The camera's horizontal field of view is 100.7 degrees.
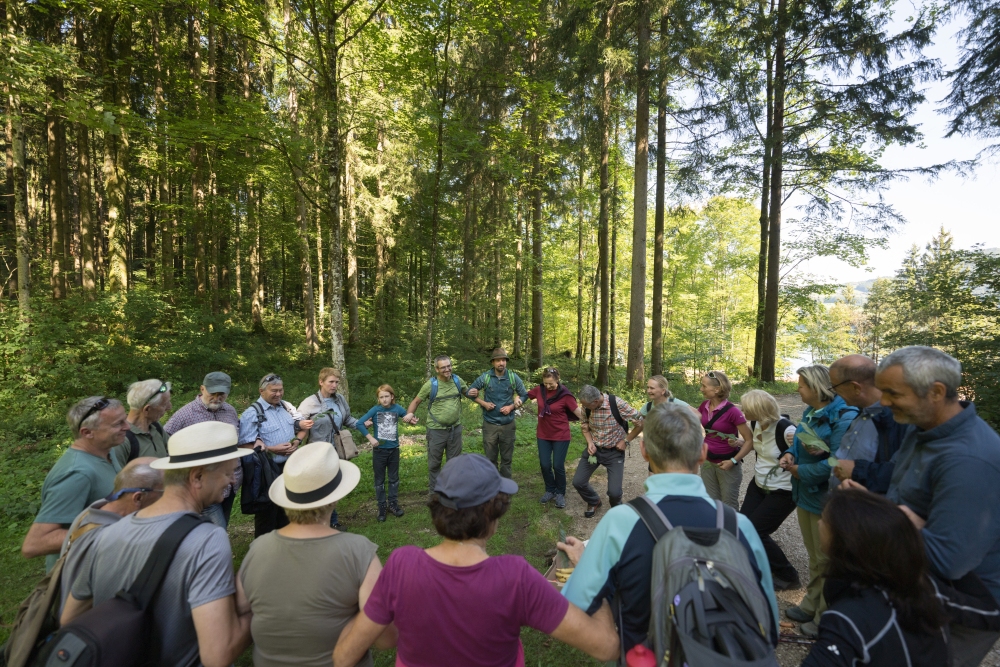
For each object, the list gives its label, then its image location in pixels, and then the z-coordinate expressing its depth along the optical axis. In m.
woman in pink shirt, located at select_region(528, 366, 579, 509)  5.99
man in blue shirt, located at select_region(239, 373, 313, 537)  4.30
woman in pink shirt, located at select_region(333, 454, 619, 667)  1.62
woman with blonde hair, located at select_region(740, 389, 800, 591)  3.95
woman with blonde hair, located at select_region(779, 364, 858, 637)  3.36
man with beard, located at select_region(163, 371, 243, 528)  3.98
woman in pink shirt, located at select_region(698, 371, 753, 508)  4.51
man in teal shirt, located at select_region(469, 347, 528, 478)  6.29
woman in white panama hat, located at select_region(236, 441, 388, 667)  1.84
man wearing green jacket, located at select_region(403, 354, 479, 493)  6.03
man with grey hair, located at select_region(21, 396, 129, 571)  2.49
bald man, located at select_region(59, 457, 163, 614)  2.08
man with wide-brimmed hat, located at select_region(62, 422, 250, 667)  1.73
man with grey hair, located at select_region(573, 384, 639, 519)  5.48
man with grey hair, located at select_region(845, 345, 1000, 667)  1.80
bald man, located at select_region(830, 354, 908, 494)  2.64
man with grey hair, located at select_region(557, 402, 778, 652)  1.70
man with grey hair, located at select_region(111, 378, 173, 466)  3.46
